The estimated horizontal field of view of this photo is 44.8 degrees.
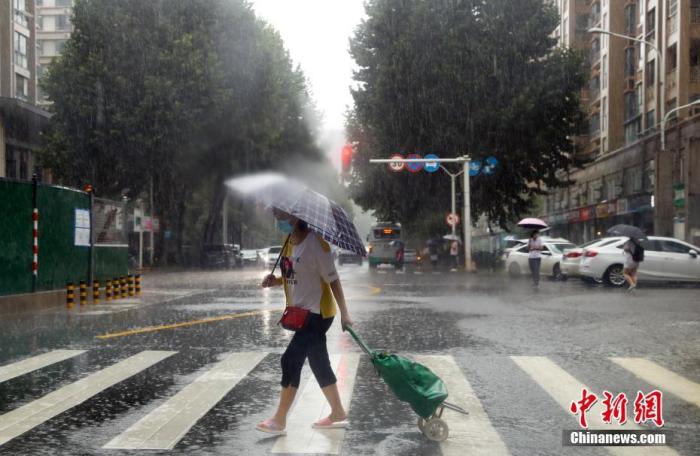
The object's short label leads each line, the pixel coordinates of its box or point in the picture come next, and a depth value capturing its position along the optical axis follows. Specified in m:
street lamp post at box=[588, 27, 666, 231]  38.81
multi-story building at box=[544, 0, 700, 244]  37.84
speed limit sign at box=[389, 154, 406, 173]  36.53
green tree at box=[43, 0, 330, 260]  36.19
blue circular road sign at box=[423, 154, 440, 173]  36.47
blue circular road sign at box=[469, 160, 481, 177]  37.50
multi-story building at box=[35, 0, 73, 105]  78.00
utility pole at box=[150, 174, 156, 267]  44.41
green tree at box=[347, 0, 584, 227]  37.09
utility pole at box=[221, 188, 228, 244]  60.92
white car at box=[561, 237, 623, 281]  26.33
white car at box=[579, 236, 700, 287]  24.56
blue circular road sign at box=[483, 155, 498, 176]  37.47
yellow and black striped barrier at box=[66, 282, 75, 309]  17.09
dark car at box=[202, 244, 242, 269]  47.81
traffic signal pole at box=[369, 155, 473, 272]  36.00
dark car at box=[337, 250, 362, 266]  59.58
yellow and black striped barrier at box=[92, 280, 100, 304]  18.56
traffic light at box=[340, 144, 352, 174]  31.02
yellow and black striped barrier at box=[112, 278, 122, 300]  19.73
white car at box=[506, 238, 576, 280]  30.17
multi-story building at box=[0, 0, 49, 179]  41.25
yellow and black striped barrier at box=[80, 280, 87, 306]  17.83
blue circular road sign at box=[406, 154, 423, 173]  37.16
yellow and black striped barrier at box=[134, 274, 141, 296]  21.13
